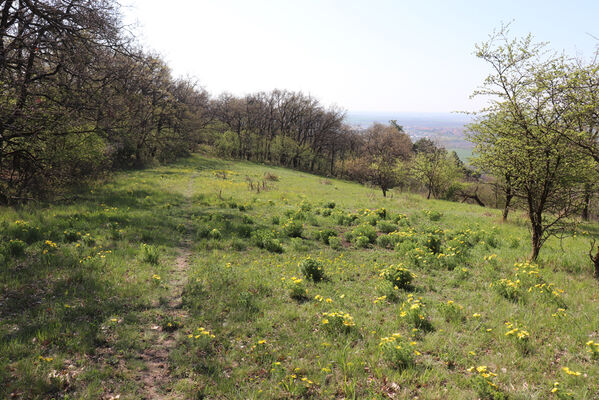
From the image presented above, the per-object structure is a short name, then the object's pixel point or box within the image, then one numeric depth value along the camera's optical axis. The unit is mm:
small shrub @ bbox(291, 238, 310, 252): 10500
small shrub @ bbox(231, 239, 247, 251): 10275
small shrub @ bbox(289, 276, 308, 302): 7074
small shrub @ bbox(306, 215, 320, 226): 14056
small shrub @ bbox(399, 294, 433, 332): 5914
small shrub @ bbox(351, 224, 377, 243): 11680
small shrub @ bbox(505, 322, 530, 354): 5059
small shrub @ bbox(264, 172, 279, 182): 33744
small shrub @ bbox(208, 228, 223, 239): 10863
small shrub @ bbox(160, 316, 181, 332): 5660
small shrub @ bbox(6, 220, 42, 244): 8234
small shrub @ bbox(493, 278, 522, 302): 6887
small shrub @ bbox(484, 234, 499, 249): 10995
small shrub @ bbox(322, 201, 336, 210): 17106
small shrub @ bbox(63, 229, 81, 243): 8625
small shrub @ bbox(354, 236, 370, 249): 11031
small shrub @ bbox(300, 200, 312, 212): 16256
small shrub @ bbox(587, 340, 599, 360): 4716
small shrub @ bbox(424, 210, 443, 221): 15363
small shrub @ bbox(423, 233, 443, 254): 10273
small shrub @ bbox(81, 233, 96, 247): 8621
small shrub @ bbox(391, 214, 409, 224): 14061
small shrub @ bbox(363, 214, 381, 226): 13646
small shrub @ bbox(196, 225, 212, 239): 11125
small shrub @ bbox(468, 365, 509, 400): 4031
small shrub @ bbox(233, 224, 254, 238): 11688
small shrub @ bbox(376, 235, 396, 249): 11242
